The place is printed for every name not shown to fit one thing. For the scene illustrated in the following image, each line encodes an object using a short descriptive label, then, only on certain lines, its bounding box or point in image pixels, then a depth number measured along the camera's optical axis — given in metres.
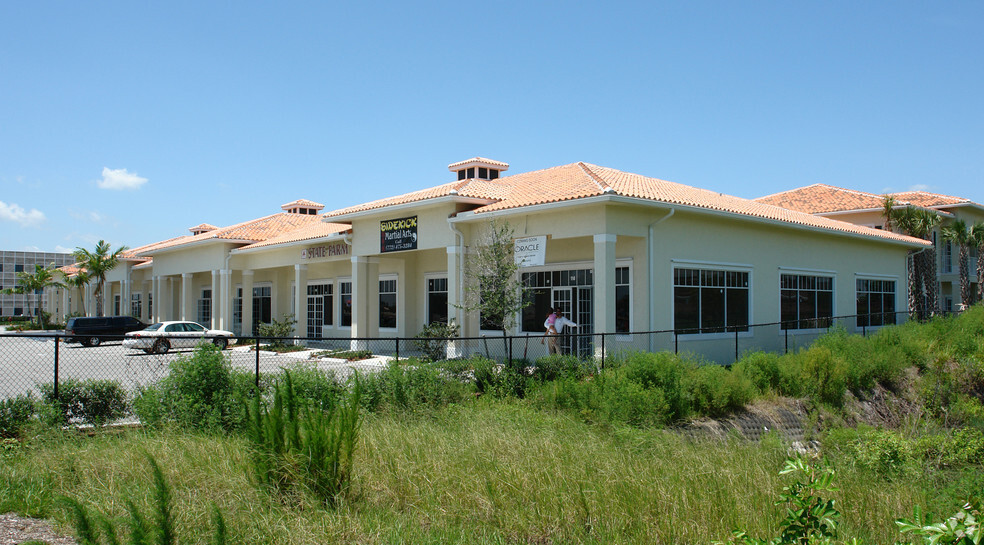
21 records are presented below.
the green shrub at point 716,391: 13.92
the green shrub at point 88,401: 10.67
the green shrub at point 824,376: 16.59
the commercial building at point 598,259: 18.66
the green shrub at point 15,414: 9.88
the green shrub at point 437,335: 20.20
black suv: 35.66
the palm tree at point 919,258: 34.84
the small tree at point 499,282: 18.23
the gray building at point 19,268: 97.44
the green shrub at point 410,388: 11.56
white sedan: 27.80
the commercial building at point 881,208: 37.59
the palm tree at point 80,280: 51.62
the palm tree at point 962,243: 38.92
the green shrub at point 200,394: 9.90
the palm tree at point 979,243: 40.06
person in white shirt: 18.75
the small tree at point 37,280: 61.88
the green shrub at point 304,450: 6.90
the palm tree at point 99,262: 48.28
